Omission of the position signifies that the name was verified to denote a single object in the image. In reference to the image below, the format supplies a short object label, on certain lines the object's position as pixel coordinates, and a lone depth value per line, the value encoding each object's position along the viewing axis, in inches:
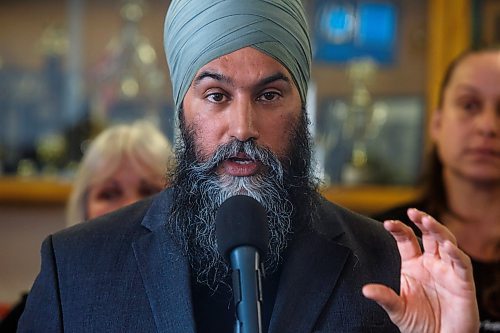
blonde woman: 106.7
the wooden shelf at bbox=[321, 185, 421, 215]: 166.6
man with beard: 66.4
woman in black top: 104.7
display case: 168.1
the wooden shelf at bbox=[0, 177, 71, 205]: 172.9
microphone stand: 49.4
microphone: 49.8
